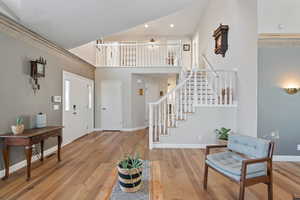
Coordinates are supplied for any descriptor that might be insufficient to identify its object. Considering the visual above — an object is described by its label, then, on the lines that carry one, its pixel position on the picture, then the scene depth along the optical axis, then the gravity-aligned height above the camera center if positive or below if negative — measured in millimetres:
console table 2734 -632
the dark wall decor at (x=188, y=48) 9617 +2870
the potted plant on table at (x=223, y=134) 4160 -800
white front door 5066 -165
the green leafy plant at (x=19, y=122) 2920 -344
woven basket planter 2111 -939
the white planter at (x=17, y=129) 2830 -447
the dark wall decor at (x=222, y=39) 4828 +1735
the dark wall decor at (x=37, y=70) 3518 +625
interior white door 7355 -159
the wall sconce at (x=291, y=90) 3603 +229
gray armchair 2039 -805
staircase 4578 +6
